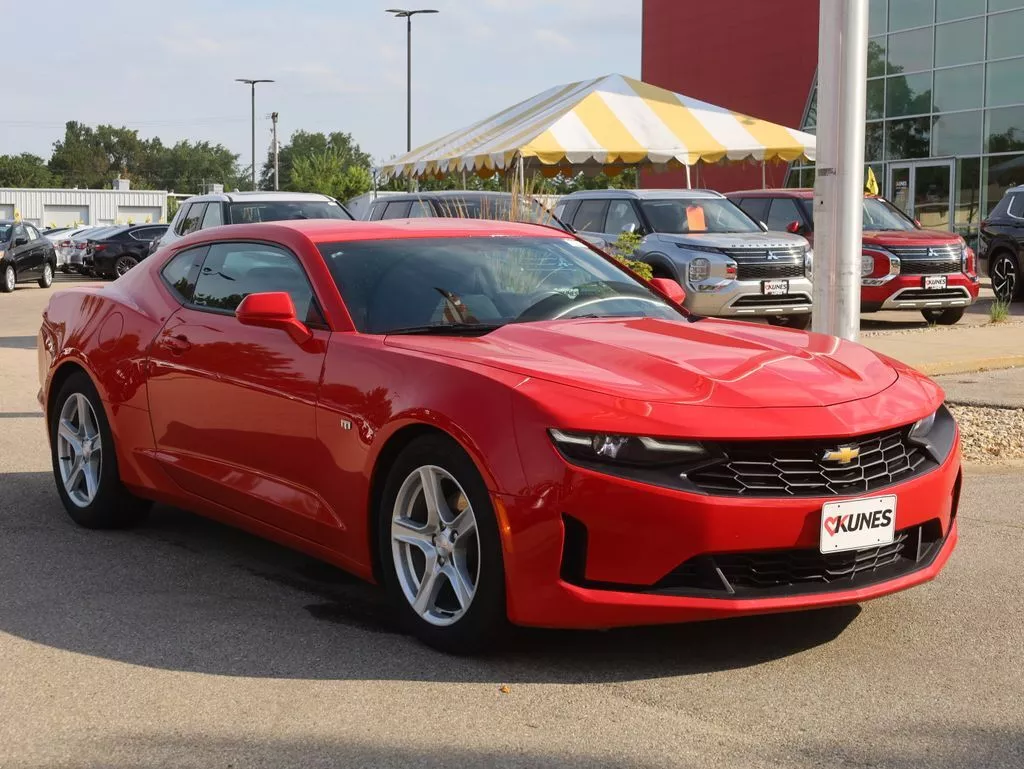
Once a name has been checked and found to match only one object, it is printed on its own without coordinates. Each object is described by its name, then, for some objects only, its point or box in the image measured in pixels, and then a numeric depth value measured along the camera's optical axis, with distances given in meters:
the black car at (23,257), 29.14
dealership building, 31.36
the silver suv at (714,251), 16.00
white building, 87.72
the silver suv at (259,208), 17.38
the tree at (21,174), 134.88
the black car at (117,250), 36.34
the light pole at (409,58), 48.31
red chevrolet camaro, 4.10
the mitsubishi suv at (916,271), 17.33
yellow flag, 24.23
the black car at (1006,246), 20.03
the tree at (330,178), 67.56
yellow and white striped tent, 18.86
